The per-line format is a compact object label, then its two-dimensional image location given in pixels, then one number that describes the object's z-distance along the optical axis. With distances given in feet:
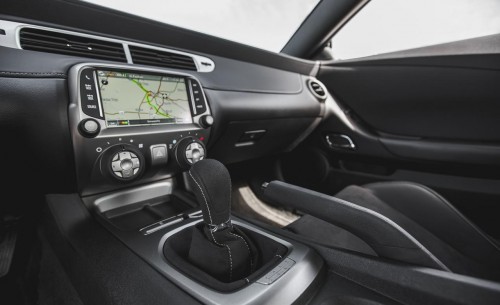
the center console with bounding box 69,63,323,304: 1.61
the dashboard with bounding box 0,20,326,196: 2.12
